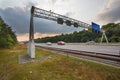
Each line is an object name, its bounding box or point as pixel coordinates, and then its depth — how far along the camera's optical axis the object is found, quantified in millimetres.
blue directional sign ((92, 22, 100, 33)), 16673
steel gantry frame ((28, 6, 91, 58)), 9014
